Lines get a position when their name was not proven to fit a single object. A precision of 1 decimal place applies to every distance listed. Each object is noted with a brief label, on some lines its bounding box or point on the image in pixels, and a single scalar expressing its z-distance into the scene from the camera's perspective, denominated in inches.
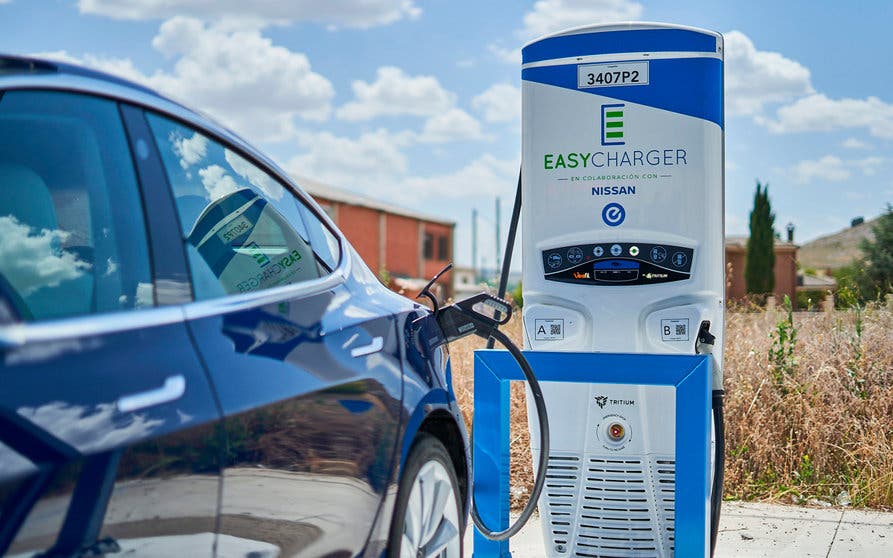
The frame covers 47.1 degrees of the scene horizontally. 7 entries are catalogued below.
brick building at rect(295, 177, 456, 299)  1330.0
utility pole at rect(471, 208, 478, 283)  2401.6
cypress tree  1518.2
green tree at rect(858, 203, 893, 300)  1076.6
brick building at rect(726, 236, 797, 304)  1534.2
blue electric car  64.7
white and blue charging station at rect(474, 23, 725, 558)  177.9
